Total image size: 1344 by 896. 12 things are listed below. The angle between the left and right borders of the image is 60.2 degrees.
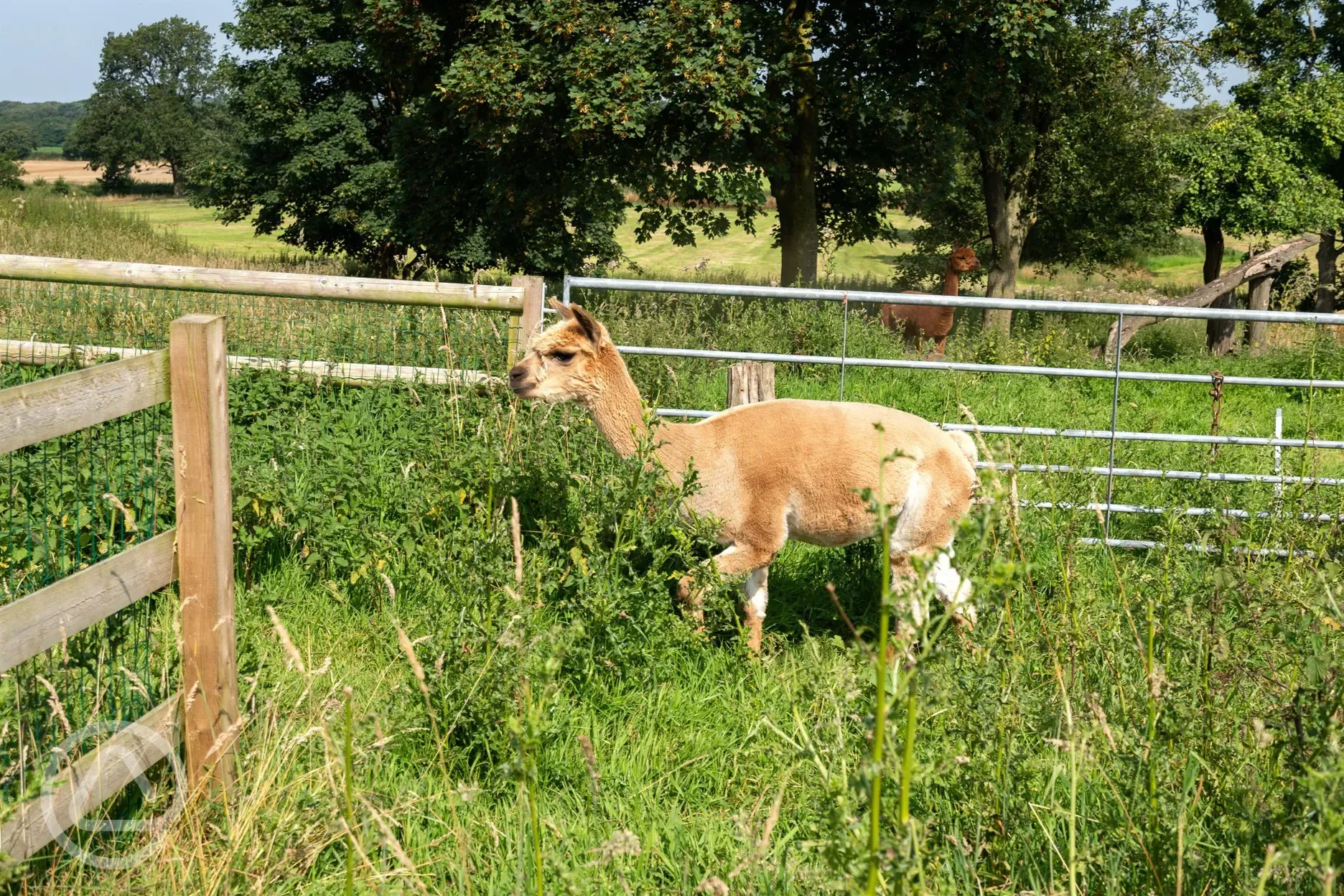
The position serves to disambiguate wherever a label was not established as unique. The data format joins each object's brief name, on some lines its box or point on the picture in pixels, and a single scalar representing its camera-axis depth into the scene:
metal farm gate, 6.50
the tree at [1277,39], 20.92
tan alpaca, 5.05
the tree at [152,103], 104.19
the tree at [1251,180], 17.70
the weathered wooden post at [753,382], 6.82
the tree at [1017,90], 16.19
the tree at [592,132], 15.05
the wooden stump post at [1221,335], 14.44
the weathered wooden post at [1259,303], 14.61
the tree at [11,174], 54.72
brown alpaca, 13.30
